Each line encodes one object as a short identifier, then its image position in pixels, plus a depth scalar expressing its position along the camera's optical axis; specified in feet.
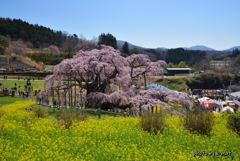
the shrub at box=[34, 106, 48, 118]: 58.34
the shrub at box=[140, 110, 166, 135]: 40.88
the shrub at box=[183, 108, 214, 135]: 40.45
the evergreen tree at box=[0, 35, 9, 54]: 250.78
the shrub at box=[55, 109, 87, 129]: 45.55
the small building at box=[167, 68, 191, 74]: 336.08
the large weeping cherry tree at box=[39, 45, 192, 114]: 74.28
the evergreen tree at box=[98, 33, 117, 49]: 276.23
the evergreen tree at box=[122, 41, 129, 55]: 298.06
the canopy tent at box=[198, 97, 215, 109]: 113.50
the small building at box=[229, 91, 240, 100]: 161.77
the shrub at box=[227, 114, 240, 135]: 41.68
